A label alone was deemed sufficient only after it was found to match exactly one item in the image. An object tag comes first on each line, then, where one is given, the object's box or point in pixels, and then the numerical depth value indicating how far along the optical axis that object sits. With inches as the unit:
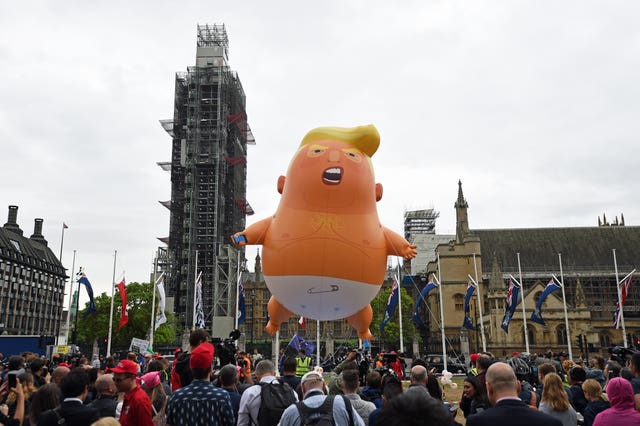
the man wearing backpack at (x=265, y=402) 245.0
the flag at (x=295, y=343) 936.3
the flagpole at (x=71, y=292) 1532.4
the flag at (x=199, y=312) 1349.7
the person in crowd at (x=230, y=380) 273.9
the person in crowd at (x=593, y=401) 265.1
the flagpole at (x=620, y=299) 1377.5
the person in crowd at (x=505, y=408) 160.7
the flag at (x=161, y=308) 1229.1
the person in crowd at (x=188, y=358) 265.6
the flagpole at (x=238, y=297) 1249.4
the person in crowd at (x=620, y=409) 217.9
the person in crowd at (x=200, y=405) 217.0
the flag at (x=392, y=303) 1233.6
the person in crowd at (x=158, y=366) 324.5
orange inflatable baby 498.0
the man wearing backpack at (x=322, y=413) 189.9
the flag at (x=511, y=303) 1396.4
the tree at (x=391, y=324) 2436.0
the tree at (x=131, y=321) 2336.4
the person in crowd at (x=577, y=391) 320.8
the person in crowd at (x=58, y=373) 312.0
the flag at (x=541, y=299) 1452.0
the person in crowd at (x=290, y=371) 289.4
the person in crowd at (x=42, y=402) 226.5
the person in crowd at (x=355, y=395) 243.6
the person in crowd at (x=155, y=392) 266.3
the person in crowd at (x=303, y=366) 753.6
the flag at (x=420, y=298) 1273.4
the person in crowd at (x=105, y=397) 239.8
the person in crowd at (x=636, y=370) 290.5
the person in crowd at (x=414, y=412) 111.8
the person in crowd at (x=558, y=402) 248.2
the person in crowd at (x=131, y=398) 230.1
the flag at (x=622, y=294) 1361.5
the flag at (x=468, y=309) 1348.4
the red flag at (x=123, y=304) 1195.3
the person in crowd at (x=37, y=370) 335.0
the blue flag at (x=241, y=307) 1252.9
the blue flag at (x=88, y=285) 1197.1
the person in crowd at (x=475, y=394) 261.4
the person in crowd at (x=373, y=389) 289.6
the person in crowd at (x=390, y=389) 239.3
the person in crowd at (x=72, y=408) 210.5
